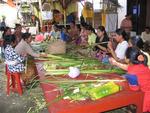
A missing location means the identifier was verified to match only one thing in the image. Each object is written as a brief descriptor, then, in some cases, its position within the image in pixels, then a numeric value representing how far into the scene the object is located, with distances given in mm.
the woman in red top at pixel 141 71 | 1585
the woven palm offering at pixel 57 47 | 2616
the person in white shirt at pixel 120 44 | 2488
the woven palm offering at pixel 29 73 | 3110
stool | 2872
